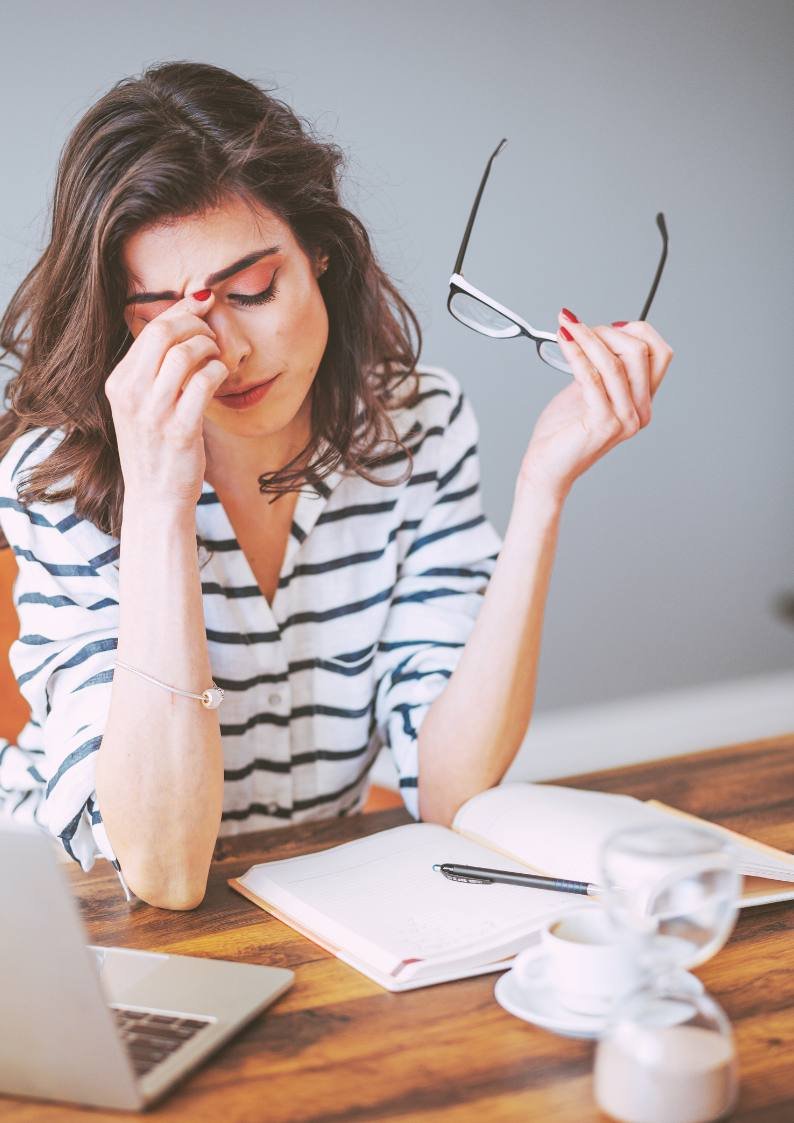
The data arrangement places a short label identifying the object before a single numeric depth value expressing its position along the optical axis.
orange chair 1.58
